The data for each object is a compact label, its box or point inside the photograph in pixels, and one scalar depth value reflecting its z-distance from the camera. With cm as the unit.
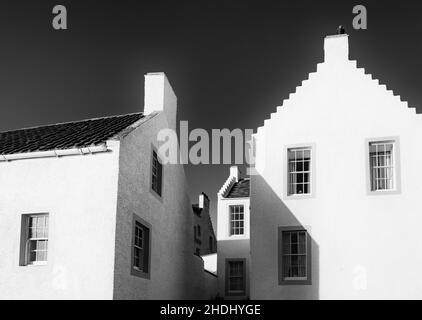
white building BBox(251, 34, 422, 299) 2250
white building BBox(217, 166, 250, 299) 3764
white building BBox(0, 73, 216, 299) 1761
